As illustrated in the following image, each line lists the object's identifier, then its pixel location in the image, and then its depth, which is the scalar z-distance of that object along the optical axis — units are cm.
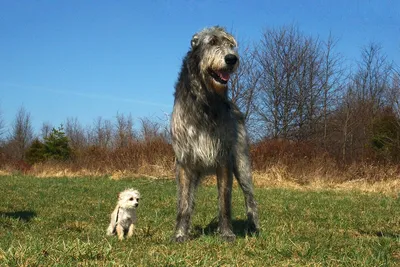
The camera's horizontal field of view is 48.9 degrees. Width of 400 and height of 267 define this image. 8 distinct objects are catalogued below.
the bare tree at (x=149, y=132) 2205
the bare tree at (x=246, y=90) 2838
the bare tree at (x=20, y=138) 5153
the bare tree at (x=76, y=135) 5175
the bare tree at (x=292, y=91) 2983
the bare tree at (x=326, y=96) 3056
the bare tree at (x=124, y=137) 2373
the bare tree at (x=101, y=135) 4697
